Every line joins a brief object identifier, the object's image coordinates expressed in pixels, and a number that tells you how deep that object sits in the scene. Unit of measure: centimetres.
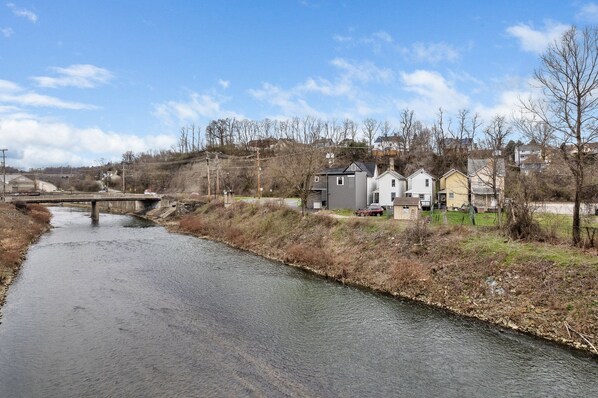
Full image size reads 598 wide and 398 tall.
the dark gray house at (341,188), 4869
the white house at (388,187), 5091
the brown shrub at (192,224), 4846
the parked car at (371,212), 4081
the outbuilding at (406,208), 3469
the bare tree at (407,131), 8169
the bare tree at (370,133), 8719
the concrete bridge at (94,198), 5841
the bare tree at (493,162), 4550
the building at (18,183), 11658
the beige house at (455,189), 4900
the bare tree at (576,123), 2080
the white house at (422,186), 4978
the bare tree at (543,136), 2248
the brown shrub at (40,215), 5478
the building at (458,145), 6950
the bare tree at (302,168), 3985
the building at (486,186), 4561
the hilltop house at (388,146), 8244
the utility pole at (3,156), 7193
